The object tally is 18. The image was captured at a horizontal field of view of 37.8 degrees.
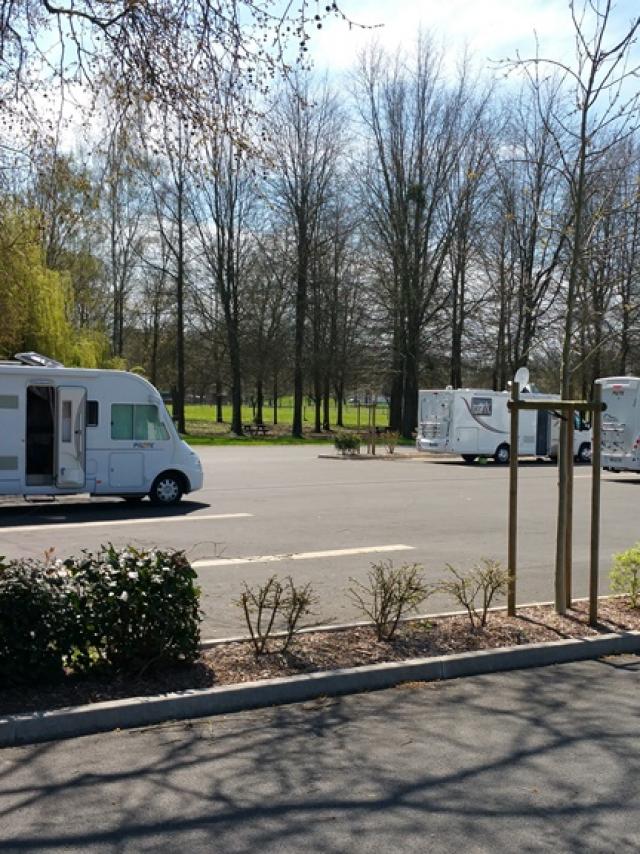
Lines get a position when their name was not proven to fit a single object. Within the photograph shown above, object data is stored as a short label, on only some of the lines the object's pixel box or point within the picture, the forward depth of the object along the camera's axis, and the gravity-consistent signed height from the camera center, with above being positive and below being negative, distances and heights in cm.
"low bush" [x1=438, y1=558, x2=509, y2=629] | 738 -138
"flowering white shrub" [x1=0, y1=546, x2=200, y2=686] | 558 -128
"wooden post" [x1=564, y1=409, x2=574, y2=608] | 785 -79
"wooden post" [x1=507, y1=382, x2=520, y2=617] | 771 -71
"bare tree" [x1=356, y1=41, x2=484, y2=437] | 4994 +1075
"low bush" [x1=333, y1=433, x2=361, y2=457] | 3344 -114
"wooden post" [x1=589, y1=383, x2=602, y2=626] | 765 -77
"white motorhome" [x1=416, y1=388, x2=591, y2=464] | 3073 -42
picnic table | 4988 -105
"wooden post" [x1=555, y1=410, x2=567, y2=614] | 788 -94
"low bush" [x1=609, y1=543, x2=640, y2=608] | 821 -139
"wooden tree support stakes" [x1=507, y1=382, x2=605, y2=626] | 769 -68
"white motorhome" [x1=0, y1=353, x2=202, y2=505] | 1597 -51
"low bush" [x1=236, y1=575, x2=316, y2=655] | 647 -144
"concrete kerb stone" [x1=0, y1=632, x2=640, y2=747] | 516 -174
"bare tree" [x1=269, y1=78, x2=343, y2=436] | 4672 +1069
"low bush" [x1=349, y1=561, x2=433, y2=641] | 694 -138
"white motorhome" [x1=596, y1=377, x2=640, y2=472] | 2564 -26
